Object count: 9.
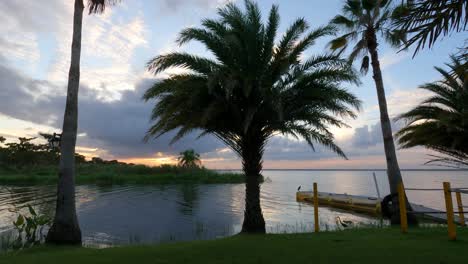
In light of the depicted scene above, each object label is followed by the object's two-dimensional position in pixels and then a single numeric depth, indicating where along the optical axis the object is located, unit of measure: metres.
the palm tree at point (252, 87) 10.69
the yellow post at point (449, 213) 7.31
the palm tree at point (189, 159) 80.22
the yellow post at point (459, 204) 9.53
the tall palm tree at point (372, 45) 12.96
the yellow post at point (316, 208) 10.23
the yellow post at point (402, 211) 8.51
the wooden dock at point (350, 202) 25.87
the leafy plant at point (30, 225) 9.50
